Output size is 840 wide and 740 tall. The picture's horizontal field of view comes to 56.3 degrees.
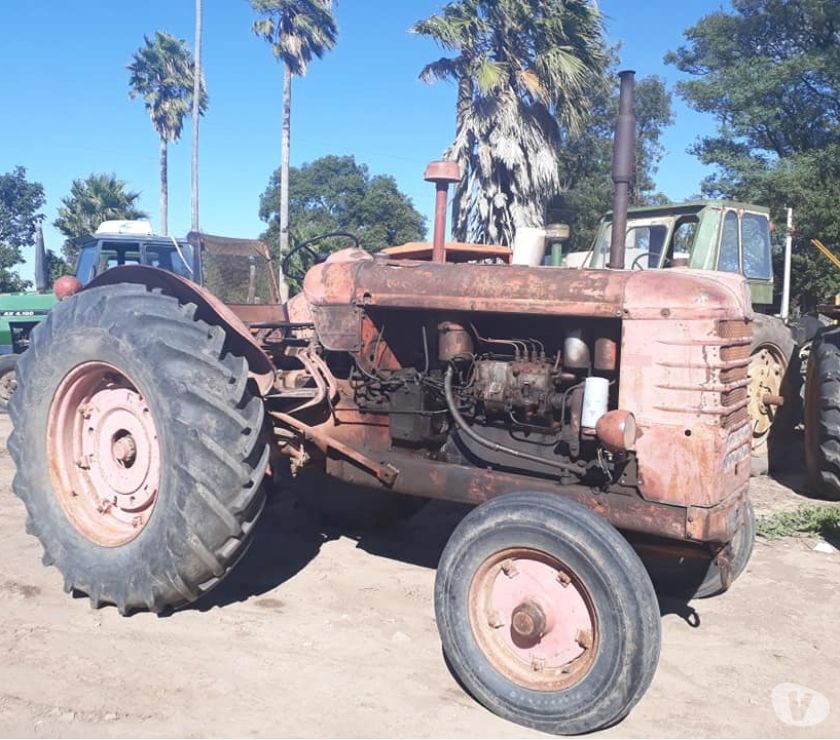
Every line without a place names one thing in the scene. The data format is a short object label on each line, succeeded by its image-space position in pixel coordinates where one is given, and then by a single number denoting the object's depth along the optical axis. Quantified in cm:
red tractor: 277
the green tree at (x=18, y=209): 3553
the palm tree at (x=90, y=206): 2134
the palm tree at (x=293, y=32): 2339
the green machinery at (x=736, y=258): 687
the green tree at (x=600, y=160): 2389
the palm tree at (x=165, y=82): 2792
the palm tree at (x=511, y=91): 1387
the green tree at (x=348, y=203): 3941
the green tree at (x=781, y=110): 1859
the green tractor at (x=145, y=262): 559
